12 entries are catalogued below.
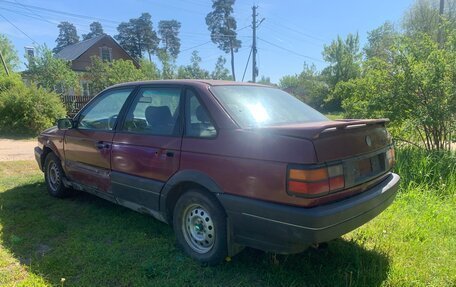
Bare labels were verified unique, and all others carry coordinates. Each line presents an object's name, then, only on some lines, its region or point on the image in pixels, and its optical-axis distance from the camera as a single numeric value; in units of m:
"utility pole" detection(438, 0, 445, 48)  20.89
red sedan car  2.48
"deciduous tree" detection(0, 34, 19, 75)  36.53
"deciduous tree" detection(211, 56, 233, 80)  40.66
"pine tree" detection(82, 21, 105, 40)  70.50
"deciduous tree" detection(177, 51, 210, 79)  33.38
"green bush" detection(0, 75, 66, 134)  13.08
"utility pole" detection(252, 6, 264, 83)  32.38
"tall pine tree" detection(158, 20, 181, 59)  62.69
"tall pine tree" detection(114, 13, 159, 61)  58.88
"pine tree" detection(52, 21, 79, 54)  72.88
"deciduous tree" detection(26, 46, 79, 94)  27.36
